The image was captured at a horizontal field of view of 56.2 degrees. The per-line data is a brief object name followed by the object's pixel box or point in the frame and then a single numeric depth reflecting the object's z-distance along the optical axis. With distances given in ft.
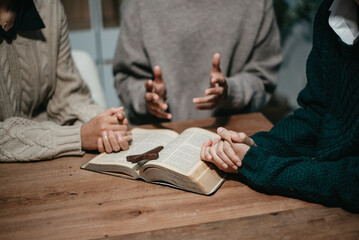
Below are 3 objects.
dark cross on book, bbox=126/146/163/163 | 3.02
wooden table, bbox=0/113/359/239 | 2.38
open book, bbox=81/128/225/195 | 2.79
